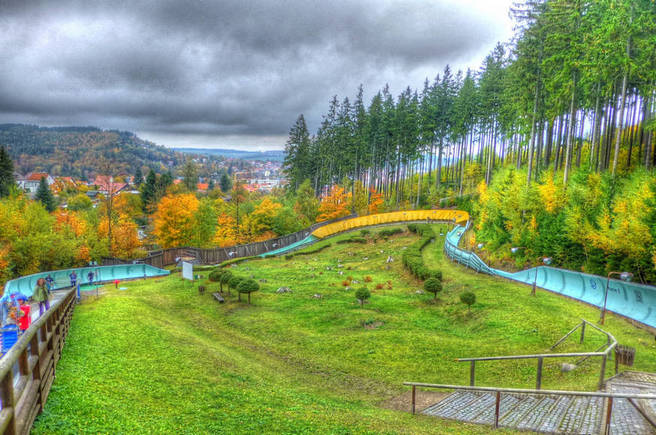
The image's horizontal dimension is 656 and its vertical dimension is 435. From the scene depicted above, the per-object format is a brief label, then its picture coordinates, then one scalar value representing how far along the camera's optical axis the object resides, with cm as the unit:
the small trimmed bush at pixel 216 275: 2511
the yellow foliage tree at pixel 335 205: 5675
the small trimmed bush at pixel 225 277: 2388
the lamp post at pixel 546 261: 1984
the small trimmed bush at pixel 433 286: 2097
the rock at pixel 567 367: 1141
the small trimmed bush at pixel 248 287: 2191
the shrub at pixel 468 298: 1859
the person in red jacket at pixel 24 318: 1271
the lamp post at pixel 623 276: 1474
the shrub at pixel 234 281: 2259
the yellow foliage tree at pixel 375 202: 5941
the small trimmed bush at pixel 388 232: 4425
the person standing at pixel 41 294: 1428
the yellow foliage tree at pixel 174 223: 4547
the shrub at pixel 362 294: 2014
